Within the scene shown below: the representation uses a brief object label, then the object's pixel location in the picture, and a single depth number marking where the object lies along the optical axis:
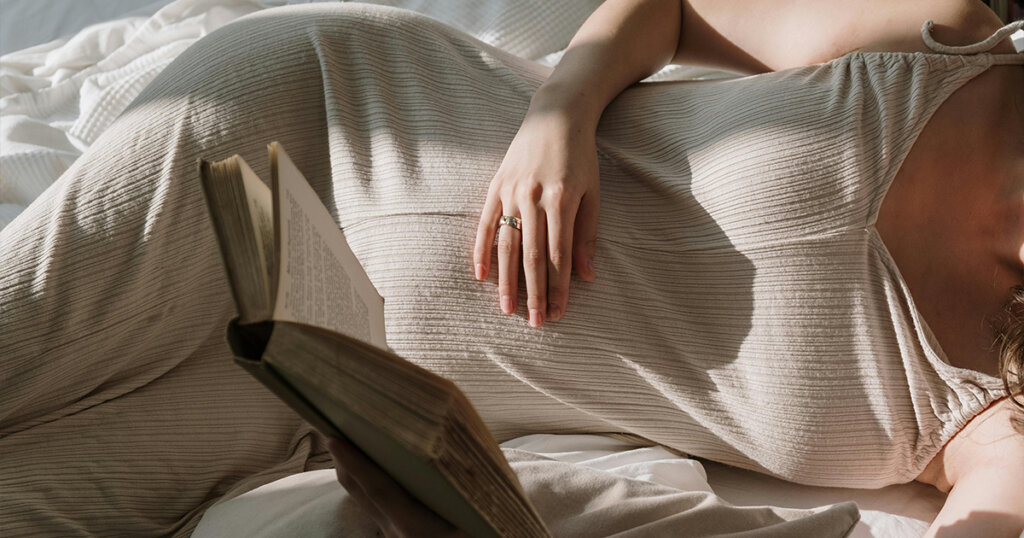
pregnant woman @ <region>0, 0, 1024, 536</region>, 0.68
